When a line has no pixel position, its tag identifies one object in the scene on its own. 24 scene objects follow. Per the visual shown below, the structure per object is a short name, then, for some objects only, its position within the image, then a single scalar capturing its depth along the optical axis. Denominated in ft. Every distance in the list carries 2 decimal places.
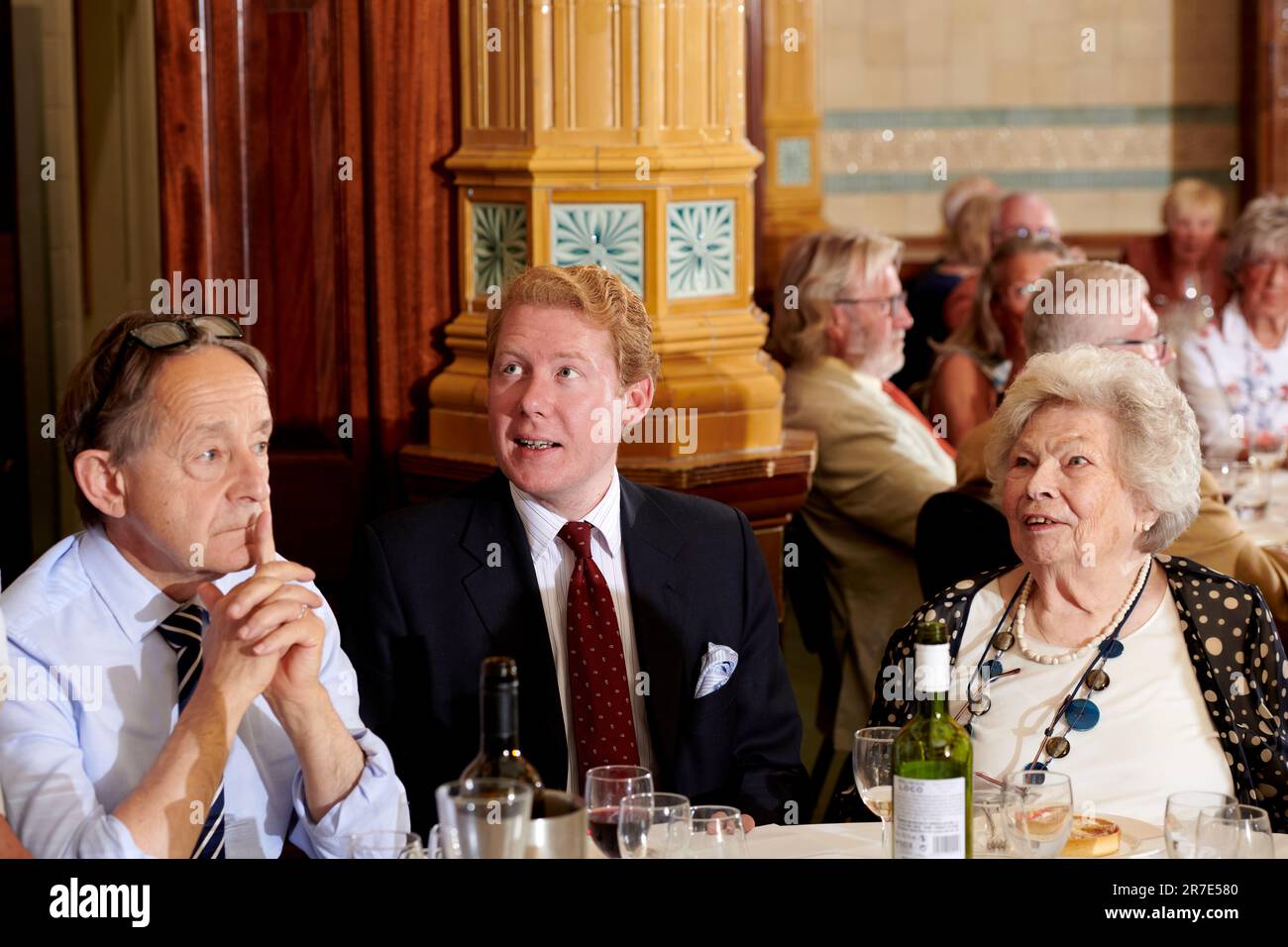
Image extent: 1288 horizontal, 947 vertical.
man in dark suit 12.01
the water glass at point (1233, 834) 10.47
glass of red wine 10.55
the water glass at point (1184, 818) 10.57
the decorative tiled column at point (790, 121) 29.03
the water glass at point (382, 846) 10.09
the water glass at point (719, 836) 10.64
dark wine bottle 10.06
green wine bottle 10.23
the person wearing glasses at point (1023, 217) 25.55
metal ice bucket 10.06
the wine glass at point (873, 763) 10.94
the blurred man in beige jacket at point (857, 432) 15.95
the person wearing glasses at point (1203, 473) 14.02
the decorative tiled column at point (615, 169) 14.19
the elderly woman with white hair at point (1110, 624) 11.77
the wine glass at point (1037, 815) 10.62
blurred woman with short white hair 18.67
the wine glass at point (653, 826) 10.48
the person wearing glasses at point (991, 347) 17.49
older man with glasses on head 10.62
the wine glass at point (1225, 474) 15.64
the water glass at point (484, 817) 10.05
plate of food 10.84
